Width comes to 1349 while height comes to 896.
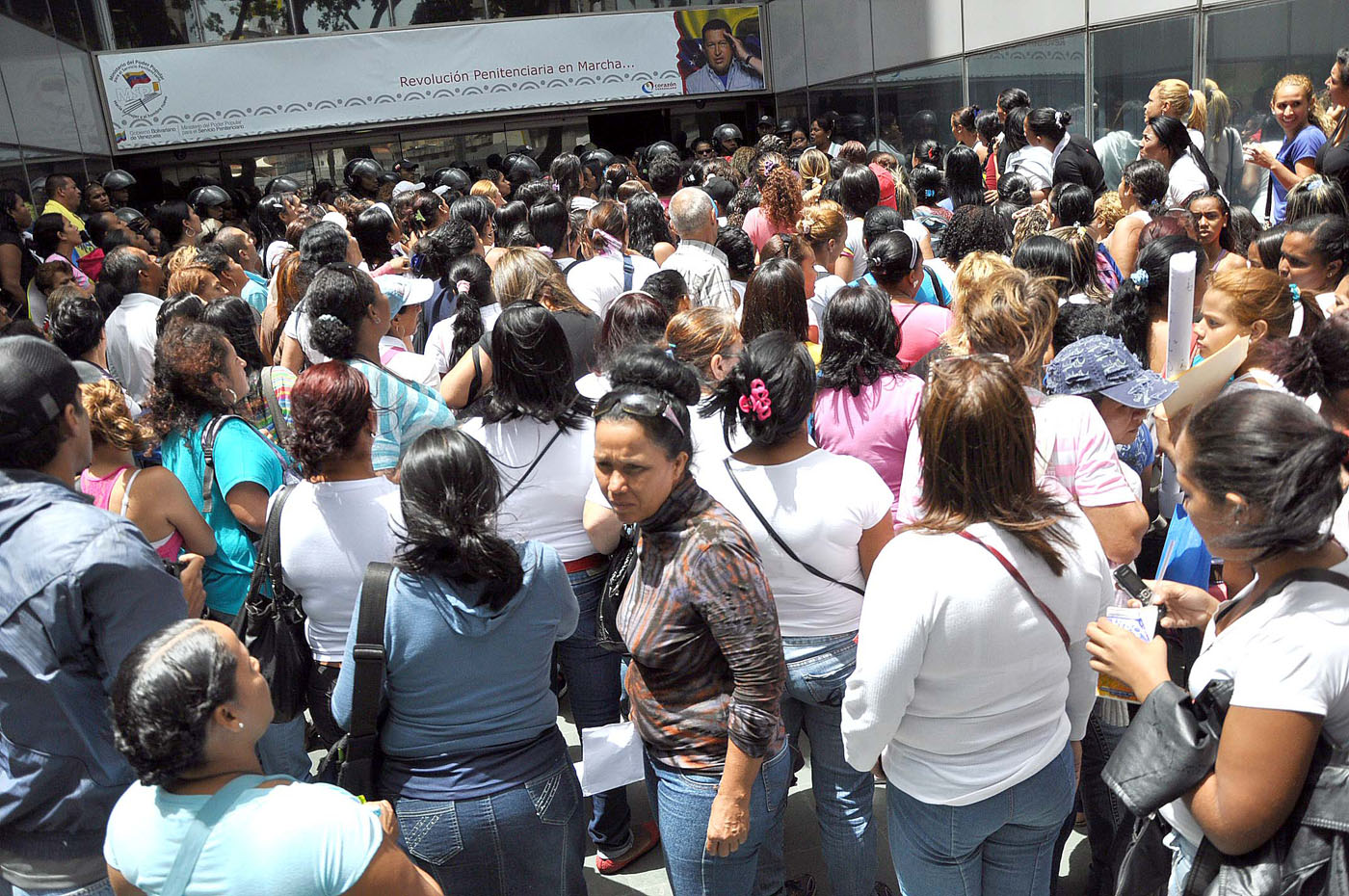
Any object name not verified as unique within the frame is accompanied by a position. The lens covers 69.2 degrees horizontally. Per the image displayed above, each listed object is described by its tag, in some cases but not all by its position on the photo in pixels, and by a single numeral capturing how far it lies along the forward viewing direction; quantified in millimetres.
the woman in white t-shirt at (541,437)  2857
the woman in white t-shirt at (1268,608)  1456
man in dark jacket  1814
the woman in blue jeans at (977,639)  1871
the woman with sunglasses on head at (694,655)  2035
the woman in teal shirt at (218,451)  2947
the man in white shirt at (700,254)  4773
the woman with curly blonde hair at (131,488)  2709
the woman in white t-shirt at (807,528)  2342
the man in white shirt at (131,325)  4996
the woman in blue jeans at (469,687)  2055
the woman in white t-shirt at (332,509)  2504
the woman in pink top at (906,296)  3814
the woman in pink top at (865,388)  2928
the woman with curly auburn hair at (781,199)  5559
